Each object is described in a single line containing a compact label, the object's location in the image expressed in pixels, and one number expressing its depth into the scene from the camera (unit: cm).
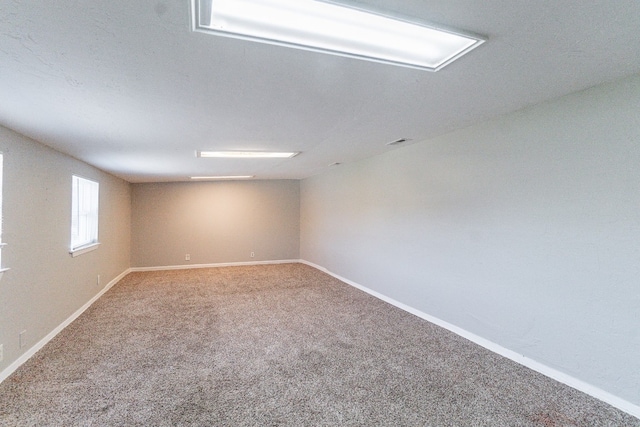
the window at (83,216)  400
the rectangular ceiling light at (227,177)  667
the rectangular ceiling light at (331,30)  128
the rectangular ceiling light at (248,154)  405
